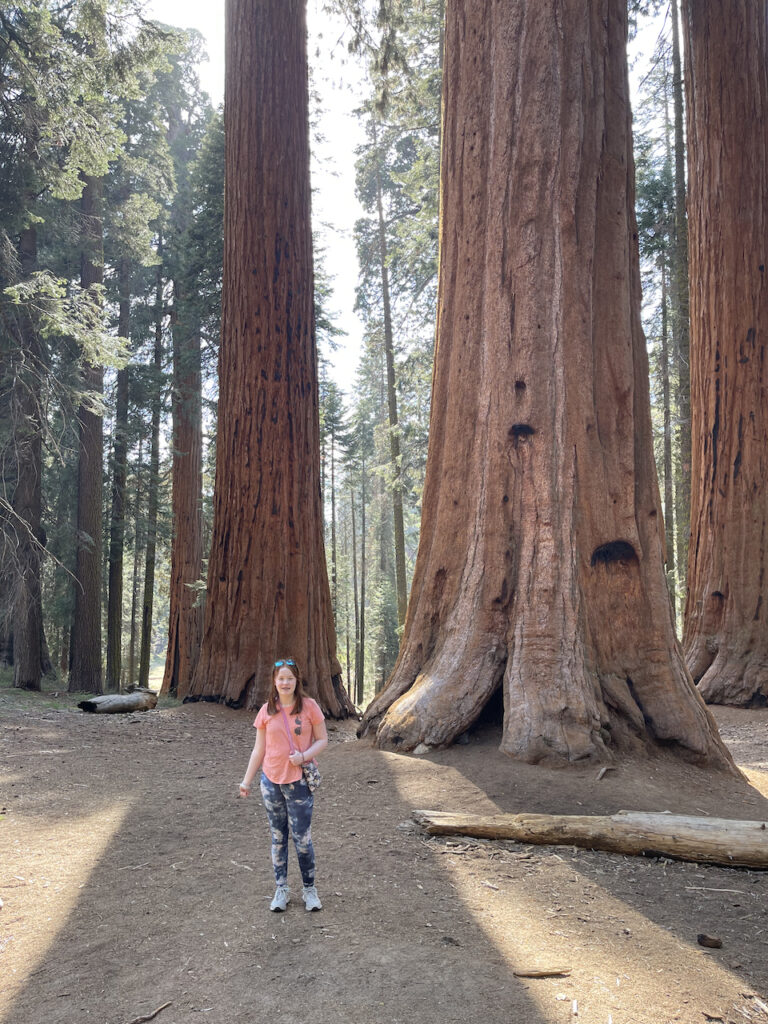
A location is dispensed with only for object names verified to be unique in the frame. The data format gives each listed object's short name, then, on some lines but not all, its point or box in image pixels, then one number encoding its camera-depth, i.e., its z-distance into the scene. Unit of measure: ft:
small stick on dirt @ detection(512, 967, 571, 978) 8.84
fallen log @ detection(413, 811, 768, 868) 12.66
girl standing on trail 11.08
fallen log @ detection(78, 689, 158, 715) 31.99
